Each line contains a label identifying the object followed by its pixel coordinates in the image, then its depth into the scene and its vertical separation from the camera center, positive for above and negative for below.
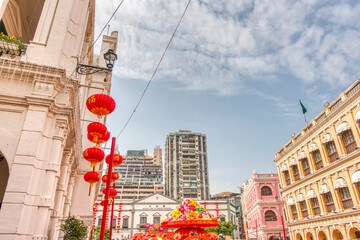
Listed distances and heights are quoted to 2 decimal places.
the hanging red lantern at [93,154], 8.45 +2.69
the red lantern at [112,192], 13.31 +2.32
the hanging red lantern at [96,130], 7.82 +3.20
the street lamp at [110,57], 7.84 +5.35
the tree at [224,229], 42.28 +1.17
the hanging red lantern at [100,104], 7.27 +3.70
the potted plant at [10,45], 7.63 +5.64
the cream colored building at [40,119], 6.39 +3.47
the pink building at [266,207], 34.47 +3.88
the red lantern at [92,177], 10.01 +2.34
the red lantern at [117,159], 11.81 +3.52
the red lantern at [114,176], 13.09 +3.10
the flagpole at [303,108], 22.91 +10.83
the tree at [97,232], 38.72 +1.07
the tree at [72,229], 8.74 +0.35
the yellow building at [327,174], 15.96 +4.29
